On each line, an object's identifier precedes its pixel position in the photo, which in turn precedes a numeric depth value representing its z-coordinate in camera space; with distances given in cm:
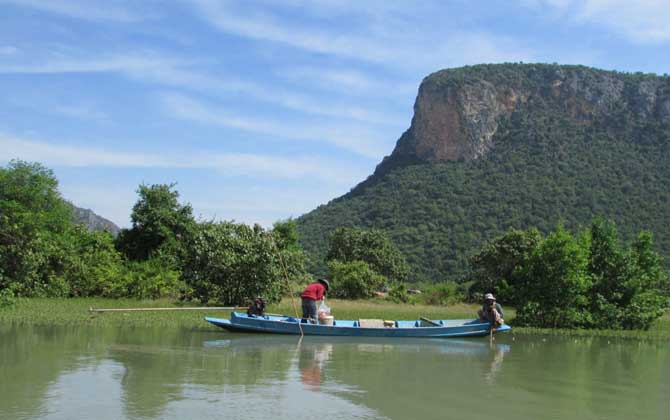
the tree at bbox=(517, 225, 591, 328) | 2419
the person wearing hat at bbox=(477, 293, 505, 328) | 2056
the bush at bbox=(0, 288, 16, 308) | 2306
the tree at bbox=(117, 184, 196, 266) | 3806
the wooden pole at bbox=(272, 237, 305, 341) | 1948
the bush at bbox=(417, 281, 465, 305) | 3856
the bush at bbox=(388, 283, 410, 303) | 3966
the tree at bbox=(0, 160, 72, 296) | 2931
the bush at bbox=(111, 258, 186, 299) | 3081
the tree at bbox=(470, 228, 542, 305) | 4541
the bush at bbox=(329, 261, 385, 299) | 3997
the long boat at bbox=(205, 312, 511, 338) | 1952
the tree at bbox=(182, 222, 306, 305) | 2825
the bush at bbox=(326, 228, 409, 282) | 5725
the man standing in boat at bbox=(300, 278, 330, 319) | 2059
